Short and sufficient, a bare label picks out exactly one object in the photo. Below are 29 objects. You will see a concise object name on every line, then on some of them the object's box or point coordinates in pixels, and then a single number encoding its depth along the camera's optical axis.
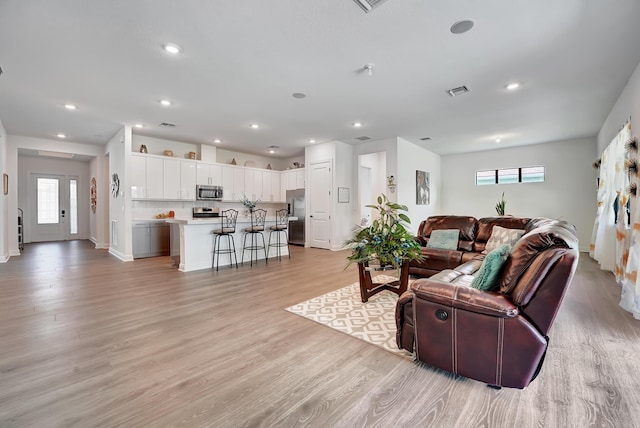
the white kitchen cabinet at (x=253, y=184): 8.10
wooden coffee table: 3.11
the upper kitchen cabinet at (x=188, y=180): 6.84
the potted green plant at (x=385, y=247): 2.93
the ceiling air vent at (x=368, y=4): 2.20
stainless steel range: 7.16
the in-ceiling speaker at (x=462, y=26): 2.50
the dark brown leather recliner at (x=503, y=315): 1.54
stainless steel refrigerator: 7.94
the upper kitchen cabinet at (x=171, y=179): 6.55
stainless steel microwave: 7.06
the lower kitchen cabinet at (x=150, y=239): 6.12
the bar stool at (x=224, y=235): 4.99
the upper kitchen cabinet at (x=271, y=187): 8.52
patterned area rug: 2.37
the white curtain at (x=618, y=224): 2.94
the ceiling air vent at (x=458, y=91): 3.93
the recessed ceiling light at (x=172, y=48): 2.84
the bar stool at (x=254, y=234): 5.36
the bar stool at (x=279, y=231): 5.82
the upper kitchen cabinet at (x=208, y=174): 7.13
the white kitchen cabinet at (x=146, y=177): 6.11
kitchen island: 4.76
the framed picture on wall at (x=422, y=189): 7.80
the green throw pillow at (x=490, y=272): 1.82
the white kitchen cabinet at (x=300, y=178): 8.18
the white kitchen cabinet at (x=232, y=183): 7.62
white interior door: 7.29
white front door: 8.58
